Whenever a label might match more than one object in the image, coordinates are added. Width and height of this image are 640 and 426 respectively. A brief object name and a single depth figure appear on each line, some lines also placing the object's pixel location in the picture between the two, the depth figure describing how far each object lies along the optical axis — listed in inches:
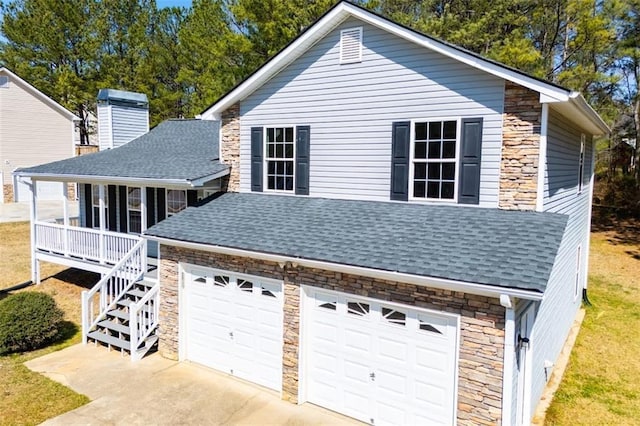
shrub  429.1
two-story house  280.5
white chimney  713.0
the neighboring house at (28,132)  1266.0
